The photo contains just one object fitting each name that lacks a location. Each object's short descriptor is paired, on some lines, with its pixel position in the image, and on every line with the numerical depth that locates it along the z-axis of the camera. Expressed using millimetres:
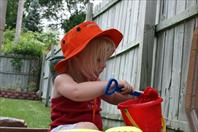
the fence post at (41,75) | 15075
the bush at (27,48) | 17234
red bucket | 1634
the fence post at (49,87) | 11577
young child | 1859
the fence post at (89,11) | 6648
